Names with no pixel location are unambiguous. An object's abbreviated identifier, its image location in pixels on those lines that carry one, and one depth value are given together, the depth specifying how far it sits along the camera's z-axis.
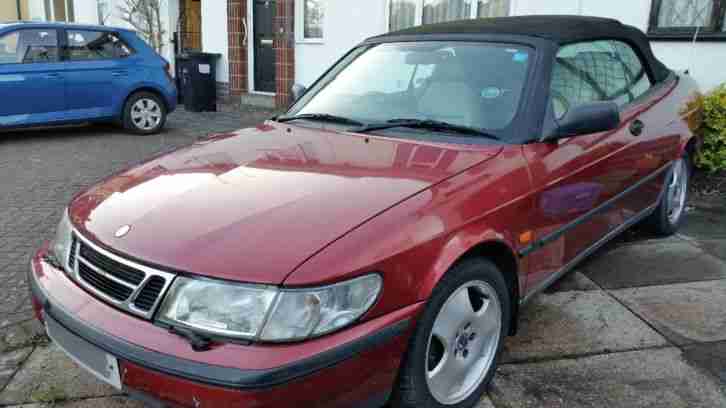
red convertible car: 1.95
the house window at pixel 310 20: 10.81
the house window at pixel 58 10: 17.09
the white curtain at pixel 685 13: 6.56
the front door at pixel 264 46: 11.70
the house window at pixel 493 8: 8.76
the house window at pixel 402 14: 9.66
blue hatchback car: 8.00
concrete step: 11.62
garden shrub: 5.70
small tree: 13.26
